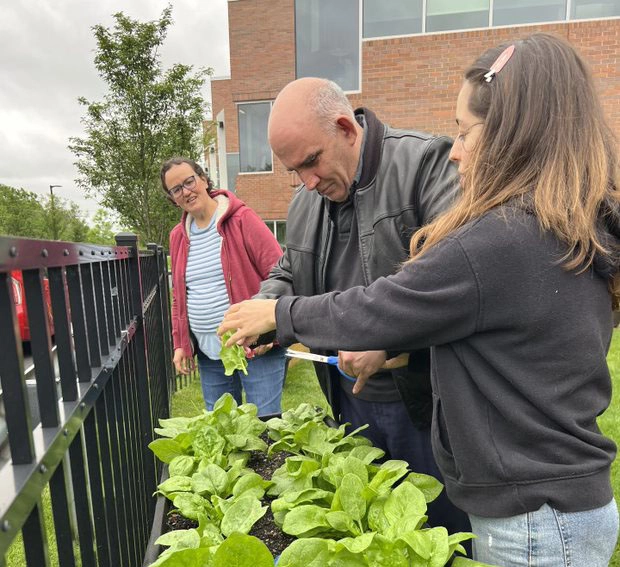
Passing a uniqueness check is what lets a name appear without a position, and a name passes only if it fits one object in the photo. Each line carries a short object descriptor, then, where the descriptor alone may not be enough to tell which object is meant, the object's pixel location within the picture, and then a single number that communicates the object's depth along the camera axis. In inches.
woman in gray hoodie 42.1
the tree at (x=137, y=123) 386.0
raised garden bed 44.3
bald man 70.1
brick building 414.6
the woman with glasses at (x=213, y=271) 120.4
